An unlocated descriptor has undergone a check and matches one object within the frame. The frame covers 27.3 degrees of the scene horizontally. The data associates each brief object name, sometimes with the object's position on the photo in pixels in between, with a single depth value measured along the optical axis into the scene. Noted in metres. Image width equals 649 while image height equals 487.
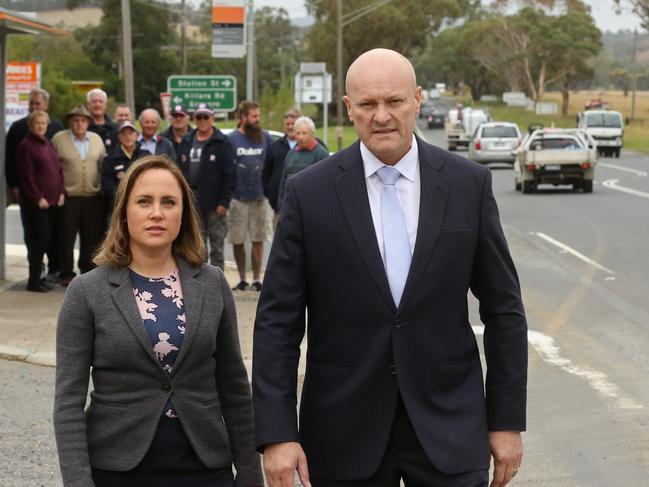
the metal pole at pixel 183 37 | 61.03
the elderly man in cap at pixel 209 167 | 13.29
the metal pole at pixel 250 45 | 21.17
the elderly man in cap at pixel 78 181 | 13.84
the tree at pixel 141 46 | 99.69
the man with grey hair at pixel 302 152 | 13.74
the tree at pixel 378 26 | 101.69
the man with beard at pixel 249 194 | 14.20
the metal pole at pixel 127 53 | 28.00
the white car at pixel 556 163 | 32.38
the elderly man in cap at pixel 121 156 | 13.29
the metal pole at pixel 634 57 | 107.56
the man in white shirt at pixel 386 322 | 3.95
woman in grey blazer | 3.95
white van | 60.25
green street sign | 24.25
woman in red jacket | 13.34
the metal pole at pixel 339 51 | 49.31
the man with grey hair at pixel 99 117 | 14.57
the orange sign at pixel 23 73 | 27.86
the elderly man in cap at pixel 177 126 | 13.91
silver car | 45.56
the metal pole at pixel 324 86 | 40.25
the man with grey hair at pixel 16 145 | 13.60
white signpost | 40.44
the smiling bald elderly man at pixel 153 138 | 13.28
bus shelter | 13.09
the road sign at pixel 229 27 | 21.45
